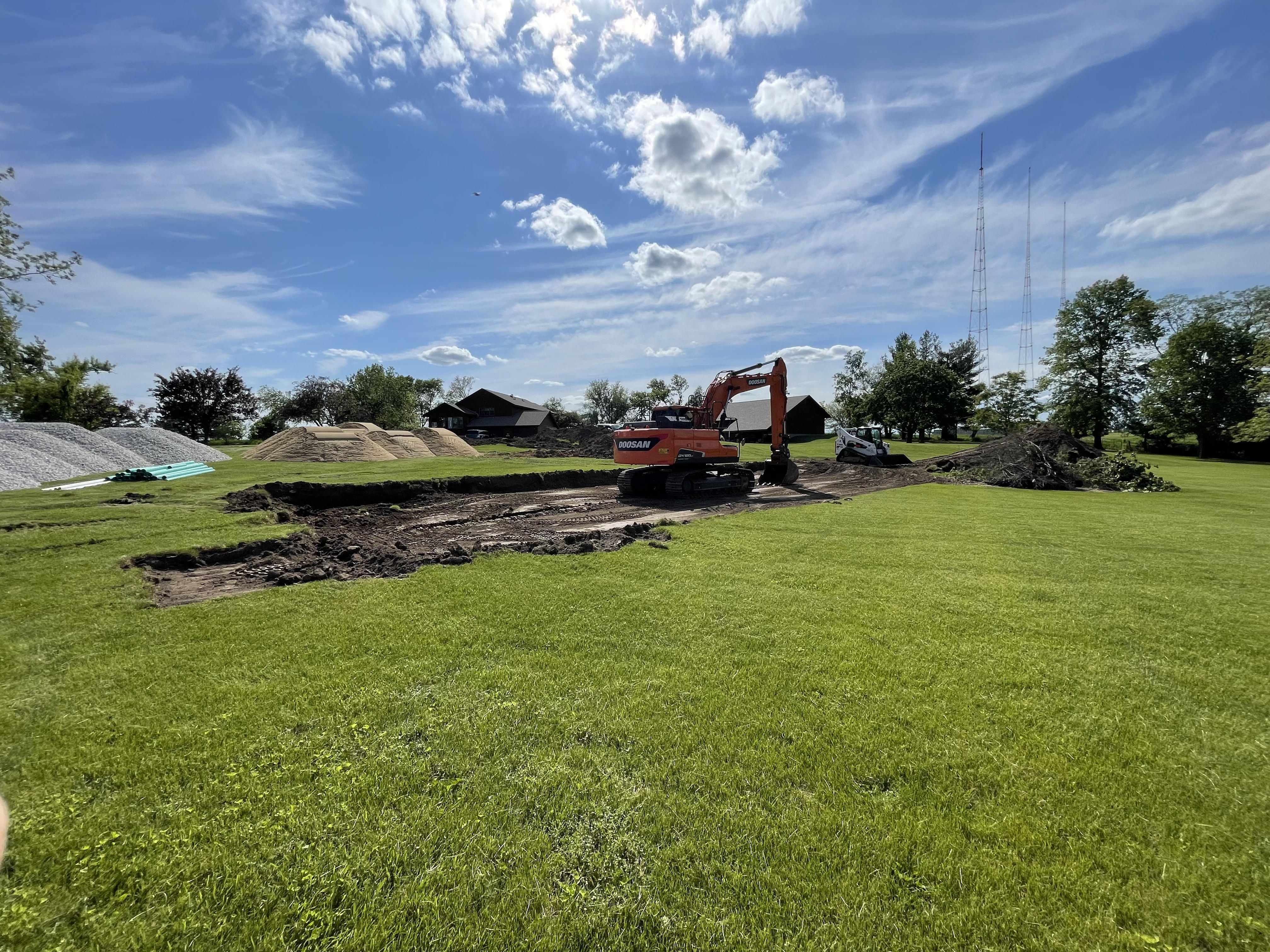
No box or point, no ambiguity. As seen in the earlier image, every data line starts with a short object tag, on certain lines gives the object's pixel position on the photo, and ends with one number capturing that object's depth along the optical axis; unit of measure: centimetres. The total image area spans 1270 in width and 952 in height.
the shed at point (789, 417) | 4981
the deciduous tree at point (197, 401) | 4612
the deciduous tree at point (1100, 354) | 4218
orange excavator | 1534
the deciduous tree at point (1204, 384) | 3719
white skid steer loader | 2997
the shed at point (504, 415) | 6291
